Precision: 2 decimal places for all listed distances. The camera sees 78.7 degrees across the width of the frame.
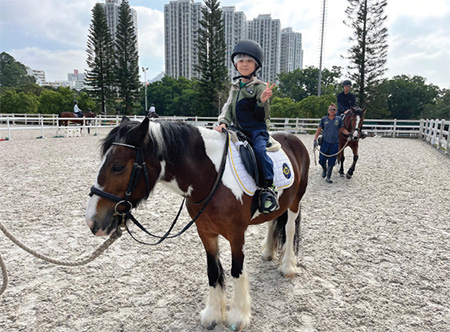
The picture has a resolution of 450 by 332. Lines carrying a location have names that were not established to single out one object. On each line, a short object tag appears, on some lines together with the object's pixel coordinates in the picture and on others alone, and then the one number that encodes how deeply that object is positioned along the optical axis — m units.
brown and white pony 1.70
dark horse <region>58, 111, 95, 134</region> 17.85
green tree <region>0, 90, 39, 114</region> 37.69
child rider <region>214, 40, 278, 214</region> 2.28
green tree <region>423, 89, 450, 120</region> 36.19
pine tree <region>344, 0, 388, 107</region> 27.22
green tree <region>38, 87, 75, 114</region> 36.59
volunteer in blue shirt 7.30
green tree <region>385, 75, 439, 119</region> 43.72
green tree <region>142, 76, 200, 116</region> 55.19
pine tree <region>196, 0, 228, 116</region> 33.97
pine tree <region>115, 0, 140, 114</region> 34.62
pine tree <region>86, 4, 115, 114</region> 32.50
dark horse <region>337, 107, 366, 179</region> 7.41
